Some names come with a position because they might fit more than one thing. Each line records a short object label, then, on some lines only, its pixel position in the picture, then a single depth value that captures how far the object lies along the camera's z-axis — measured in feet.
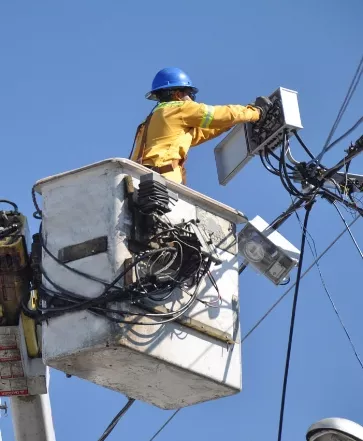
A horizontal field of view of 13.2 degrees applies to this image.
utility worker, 39.09
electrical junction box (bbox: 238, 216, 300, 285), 40.06
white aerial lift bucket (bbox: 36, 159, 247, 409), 34.99
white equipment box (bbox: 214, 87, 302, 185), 41.19
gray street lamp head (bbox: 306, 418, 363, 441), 35.65
